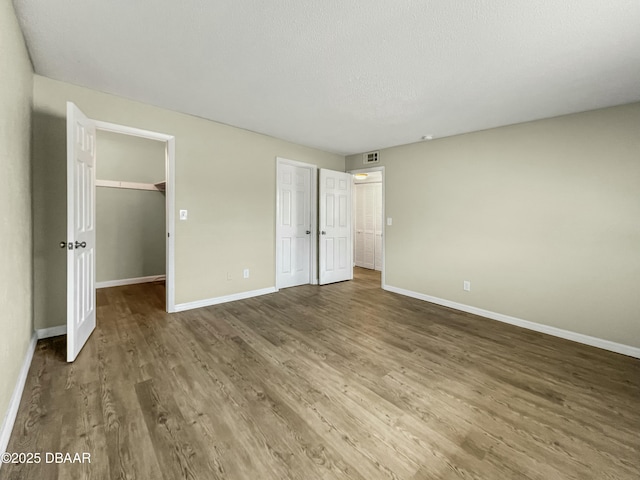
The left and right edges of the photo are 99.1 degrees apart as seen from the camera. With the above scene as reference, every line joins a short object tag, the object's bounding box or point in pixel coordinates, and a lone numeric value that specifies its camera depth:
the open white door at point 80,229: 2.18
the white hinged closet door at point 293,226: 4.57
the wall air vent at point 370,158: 4.88
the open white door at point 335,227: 4.98
